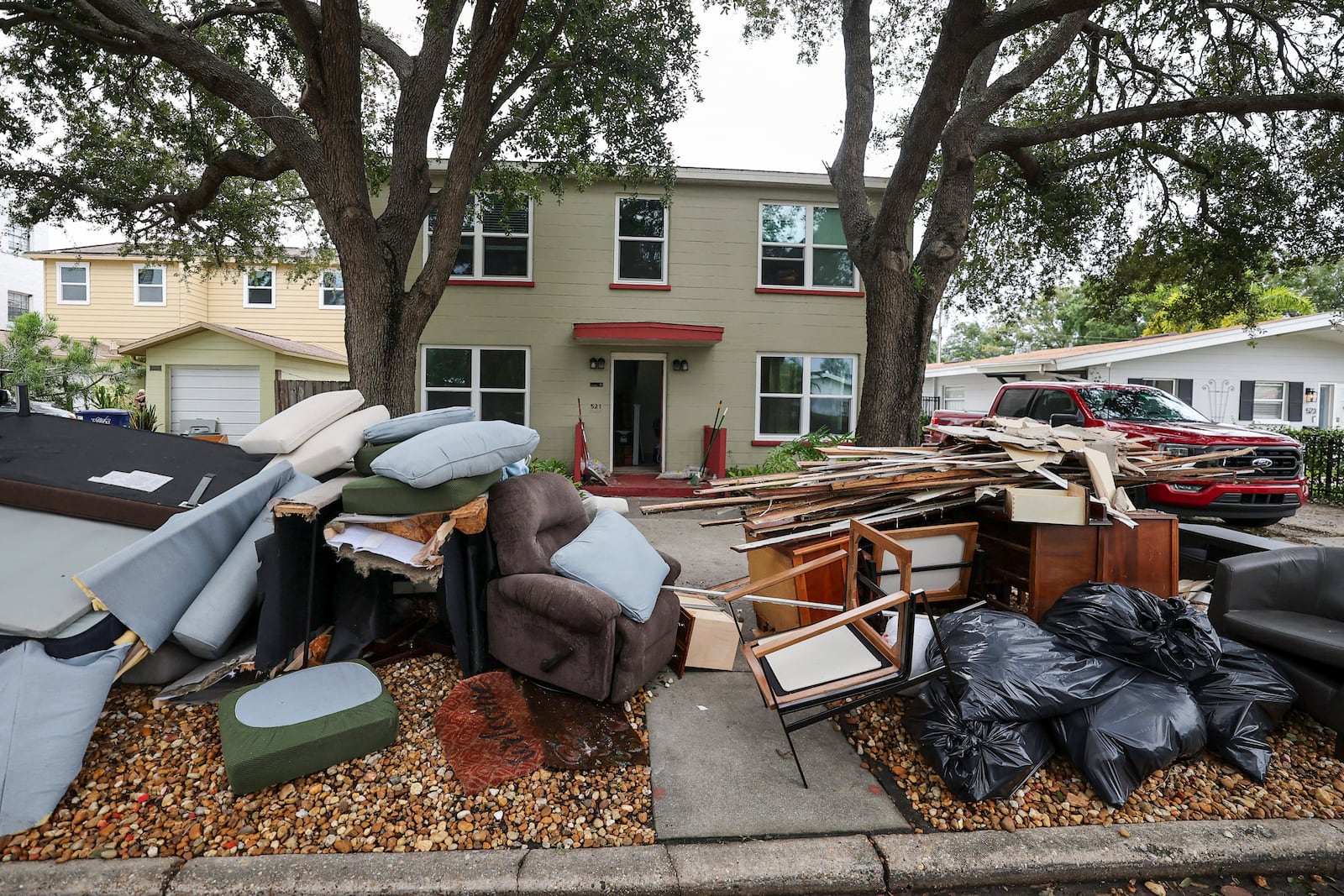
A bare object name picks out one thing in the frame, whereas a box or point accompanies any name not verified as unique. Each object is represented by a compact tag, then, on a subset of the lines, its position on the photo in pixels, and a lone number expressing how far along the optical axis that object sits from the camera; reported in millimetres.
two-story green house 12219
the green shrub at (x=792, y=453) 10664
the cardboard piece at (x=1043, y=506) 3828
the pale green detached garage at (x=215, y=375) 15758
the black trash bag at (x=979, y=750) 2744
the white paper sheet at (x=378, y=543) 3377
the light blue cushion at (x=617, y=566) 3477
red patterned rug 2881
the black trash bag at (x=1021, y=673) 2875
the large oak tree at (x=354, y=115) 7086
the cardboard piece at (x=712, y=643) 3959
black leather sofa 3324
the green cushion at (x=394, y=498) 3436
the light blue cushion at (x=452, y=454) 3404
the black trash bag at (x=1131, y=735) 2783
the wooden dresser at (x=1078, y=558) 3936
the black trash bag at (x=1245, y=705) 2980
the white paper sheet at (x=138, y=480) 3865
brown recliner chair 3268
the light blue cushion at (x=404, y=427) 4141
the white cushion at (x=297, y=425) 4336
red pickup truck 7625
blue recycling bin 11578
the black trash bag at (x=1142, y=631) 3031
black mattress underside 3699
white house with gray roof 16547
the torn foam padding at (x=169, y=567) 3027
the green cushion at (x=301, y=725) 2652
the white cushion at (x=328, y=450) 4223
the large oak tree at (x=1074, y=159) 7738
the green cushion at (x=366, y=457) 4082
